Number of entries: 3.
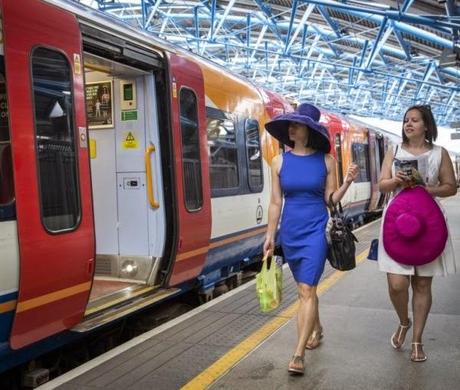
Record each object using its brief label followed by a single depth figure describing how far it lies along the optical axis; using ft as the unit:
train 12.35
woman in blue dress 12.96
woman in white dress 13.41
